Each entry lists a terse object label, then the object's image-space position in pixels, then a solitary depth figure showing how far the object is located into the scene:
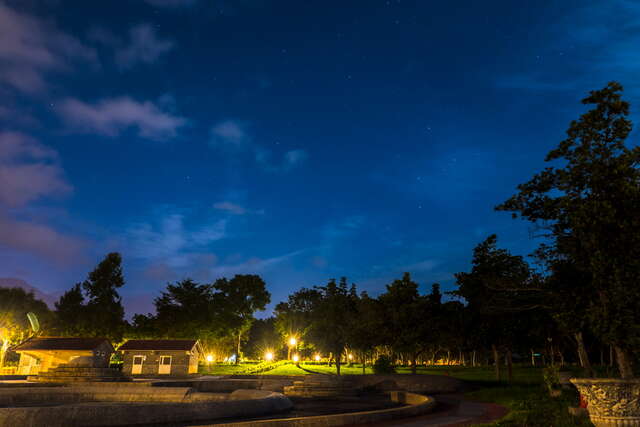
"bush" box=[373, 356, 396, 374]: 36.88
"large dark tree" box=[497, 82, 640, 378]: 13.90
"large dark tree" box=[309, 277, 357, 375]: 59.41
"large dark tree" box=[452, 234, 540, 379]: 33.20
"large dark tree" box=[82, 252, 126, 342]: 81.81
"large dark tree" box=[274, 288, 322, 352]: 88.69
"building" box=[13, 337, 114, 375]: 43.97
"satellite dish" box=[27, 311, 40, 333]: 50.77
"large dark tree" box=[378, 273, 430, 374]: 42.12
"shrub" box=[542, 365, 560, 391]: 19.83
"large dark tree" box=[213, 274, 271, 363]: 87.75
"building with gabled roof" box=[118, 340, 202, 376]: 50.16
